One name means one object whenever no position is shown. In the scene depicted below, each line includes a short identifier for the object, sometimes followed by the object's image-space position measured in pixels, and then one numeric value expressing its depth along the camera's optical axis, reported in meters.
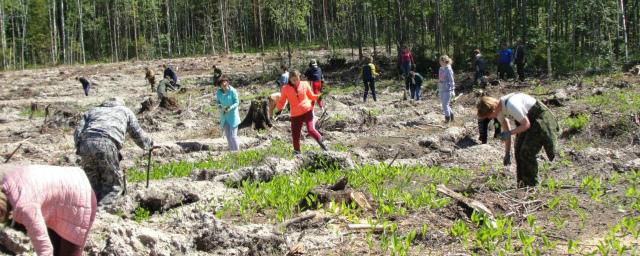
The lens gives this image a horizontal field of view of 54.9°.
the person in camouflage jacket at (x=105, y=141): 6.55
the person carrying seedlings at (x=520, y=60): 23.48
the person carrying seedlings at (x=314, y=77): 16.38
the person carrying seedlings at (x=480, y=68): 21.62
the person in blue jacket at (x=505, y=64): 23.27
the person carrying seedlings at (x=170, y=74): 24.41
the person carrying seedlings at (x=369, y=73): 18.88
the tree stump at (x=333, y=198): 6.83
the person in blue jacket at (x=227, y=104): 11.22
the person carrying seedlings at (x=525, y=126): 7.07
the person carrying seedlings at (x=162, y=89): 20.84
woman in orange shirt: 10.31
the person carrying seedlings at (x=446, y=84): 13.95
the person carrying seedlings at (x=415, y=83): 19.69
